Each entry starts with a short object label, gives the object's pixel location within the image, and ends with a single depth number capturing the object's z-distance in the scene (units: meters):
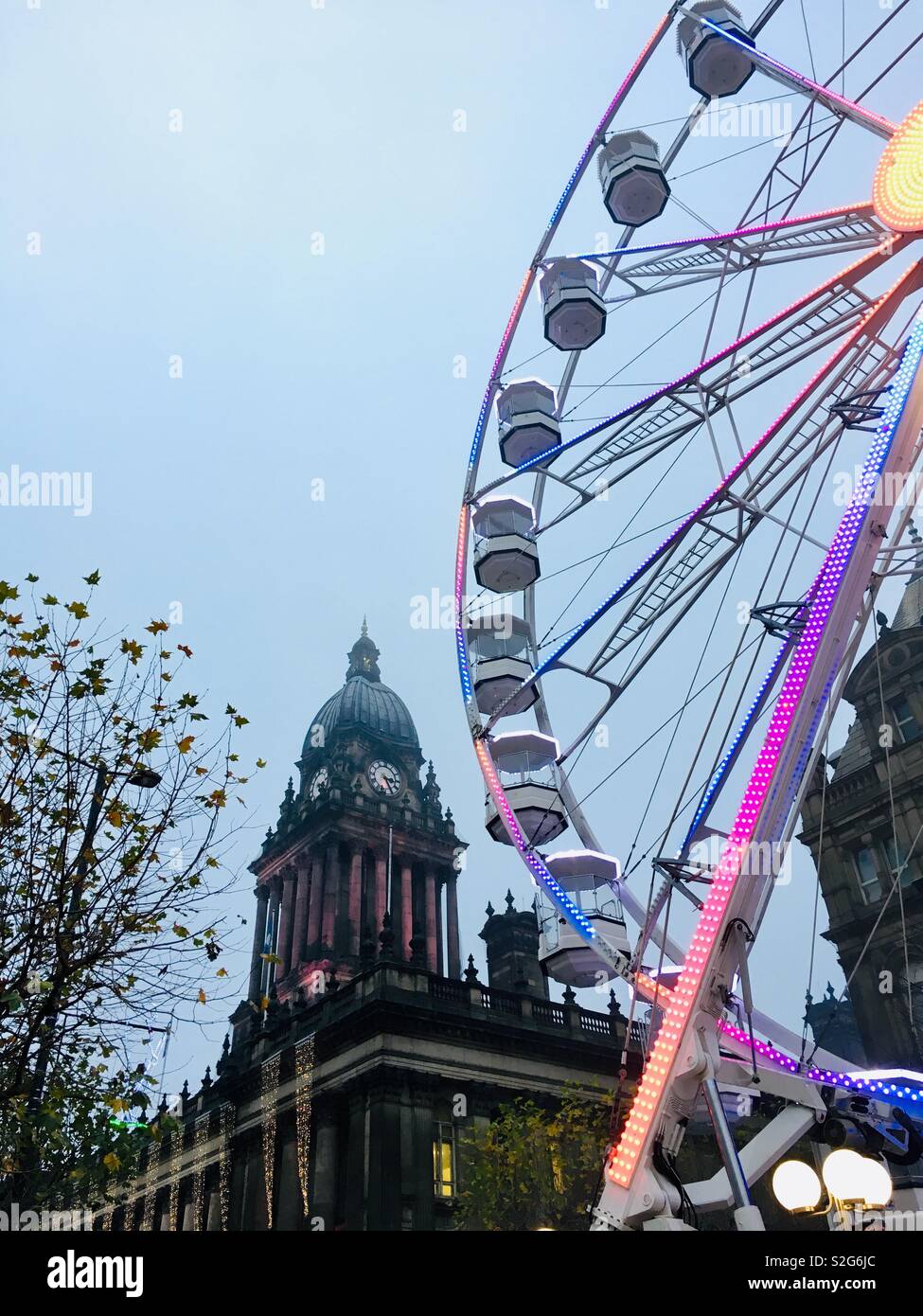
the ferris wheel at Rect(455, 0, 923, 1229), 13.62
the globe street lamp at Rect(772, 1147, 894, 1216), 10.09
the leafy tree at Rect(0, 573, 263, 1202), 12.63
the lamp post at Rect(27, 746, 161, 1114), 12.59
